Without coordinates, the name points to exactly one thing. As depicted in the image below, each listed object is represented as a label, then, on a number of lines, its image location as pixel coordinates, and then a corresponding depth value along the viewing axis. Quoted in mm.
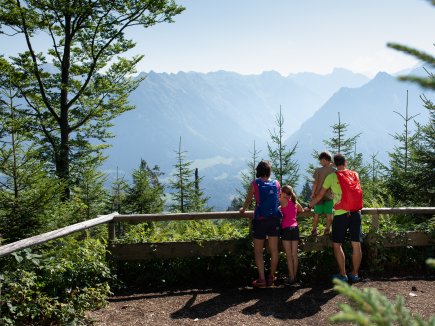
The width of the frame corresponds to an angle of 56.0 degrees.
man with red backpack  6520
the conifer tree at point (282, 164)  22891
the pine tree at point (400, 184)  11867
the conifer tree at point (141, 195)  24781
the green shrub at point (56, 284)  4831
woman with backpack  6633
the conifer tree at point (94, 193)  23281
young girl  6799
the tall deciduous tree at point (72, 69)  16062
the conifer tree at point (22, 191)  7316
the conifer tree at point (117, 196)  28852
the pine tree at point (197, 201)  27130
